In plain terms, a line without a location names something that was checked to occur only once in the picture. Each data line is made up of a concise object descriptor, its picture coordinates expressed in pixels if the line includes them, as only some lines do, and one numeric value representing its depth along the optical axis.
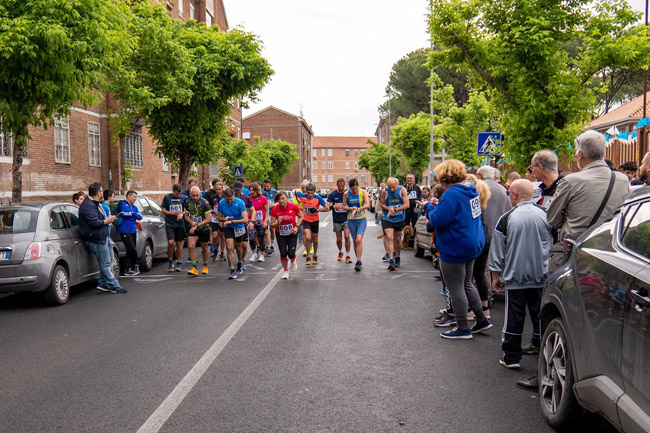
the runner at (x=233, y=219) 11.48
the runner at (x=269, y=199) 15.70
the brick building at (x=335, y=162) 132.88
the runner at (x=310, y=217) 12.88
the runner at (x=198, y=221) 11.93
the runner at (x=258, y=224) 14.06
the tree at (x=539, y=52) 12.59
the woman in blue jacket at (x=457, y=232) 6.04
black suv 2.79
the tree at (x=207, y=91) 21.89
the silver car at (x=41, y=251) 8.35
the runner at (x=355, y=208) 12.55
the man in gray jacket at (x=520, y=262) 5.13
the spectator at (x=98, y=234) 9.56
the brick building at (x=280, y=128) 93.12
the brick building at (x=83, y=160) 19.53
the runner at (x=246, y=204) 11.86
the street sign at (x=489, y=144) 16.16
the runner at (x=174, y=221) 12.21
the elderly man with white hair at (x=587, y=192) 5.09
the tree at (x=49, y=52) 9.36
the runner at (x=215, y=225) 13.86
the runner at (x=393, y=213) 12.27
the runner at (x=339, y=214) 13.13
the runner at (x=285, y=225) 11.04
